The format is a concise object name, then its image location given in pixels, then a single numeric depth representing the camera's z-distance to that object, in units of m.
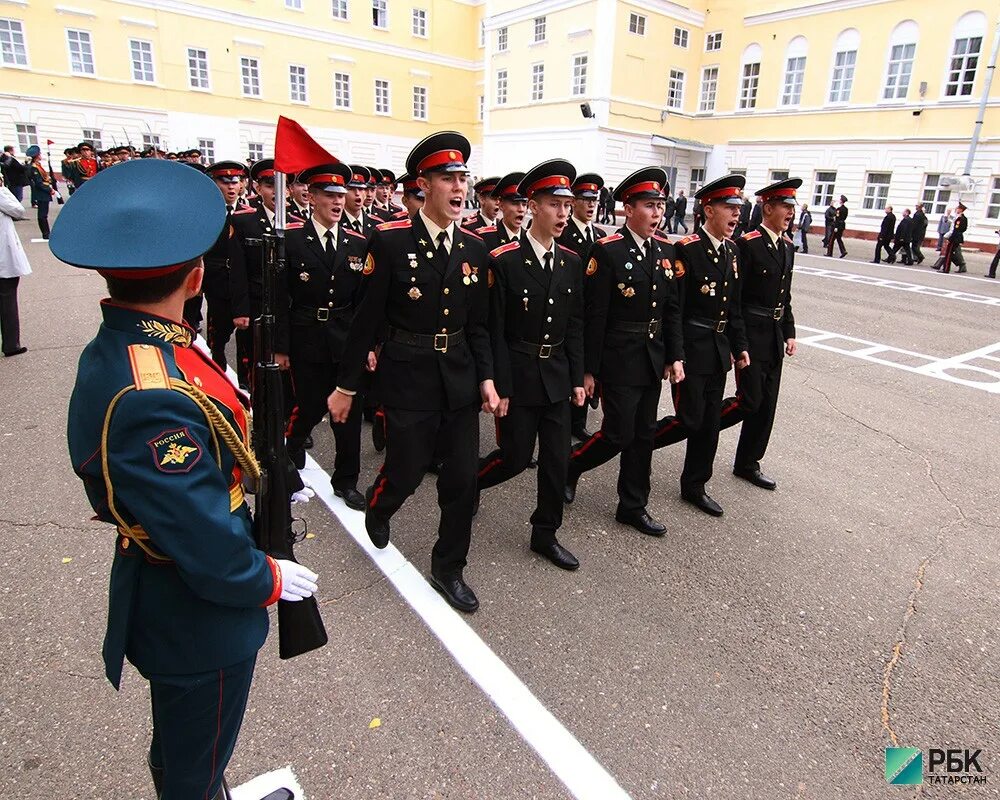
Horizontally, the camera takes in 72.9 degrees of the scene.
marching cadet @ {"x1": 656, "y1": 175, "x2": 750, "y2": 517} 4.57
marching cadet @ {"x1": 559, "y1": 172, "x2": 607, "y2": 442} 6.09
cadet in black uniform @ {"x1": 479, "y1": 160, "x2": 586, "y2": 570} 3.80
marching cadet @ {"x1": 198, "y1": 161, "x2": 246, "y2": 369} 6.81
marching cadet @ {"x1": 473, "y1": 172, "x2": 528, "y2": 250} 5.21
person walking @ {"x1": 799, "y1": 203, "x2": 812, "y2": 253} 22.23
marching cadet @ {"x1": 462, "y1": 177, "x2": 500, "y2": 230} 6.99
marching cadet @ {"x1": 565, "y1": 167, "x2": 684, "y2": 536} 4.25
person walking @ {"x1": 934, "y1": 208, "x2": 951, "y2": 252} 22.78
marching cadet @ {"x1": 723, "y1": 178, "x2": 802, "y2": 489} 4.89
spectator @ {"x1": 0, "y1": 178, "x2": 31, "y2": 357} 7.17
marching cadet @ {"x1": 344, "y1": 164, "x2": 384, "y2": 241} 6.37
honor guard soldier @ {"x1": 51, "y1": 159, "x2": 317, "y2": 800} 1.44
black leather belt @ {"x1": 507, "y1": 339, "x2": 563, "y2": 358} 3.90
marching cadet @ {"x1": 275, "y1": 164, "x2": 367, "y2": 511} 4.72
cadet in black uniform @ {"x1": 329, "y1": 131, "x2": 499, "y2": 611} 3.42
